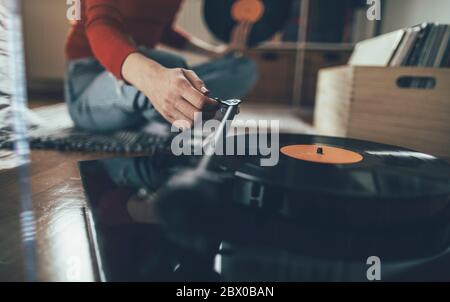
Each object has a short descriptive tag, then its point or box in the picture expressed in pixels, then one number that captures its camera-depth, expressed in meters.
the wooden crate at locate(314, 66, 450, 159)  1.00
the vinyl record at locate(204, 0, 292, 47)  1.18
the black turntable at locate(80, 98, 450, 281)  0.37
